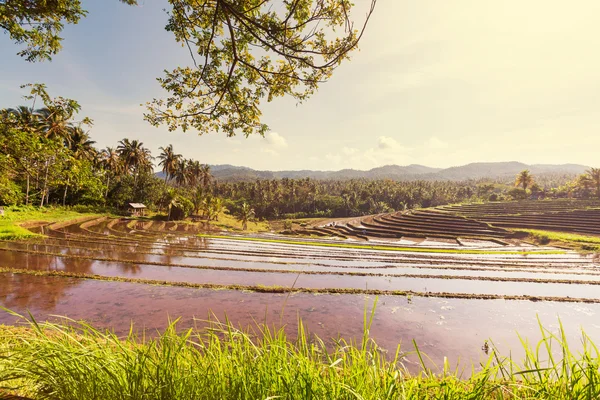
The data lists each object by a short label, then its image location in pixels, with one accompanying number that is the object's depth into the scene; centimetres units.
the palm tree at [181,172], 6290
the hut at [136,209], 4862
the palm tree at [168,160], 5991
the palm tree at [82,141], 4334
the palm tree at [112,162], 5453
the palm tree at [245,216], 5796
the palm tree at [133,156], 5457
